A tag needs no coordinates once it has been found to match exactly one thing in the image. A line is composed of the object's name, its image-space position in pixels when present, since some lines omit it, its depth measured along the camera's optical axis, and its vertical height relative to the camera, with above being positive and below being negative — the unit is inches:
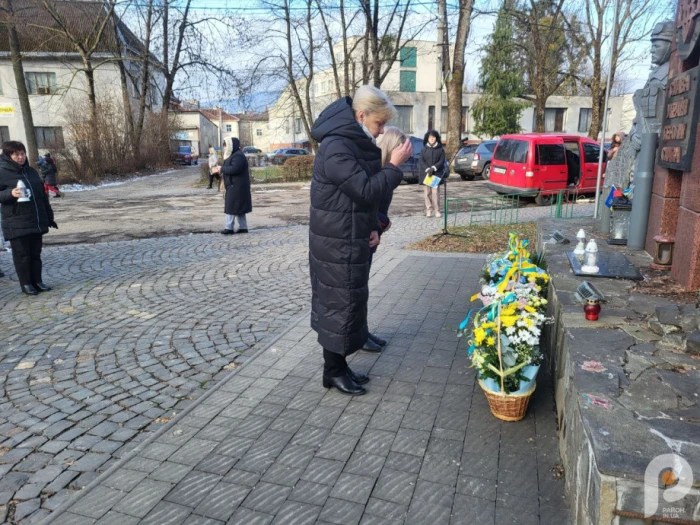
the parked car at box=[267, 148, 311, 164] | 1395.2 -41.5
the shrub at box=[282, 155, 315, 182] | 888.3 -49.2
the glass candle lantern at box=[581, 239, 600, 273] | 163.6 -39.1
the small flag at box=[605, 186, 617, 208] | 228.2 -28.1
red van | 526.6 -33.2
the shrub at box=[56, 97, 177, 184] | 976.2 -5.3
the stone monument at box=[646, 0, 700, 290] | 155.3 -10.9
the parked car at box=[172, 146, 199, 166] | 1494.8 -42.0
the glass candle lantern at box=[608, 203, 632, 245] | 219.9 -37.4
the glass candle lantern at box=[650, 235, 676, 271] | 172.2 -39.8
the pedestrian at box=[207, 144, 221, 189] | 699.4 -26.2
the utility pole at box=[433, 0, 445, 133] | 678.5 +133.6
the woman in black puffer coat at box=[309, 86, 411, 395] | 120.8 -14.8
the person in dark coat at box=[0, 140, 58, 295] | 237.1 -29.3
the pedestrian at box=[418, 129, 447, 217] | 439.8 -22.7
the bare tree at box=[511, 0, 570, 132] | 1126.4 +184.4
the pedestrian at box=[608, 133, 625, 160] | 450.0 -9.2
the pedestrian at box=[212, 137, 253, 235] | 373.7 -25.9
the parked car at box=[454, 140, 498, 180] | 809.5 -40.4
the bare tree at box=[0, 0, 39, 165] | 786.7 +78.4
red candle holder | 123.7 -40.9
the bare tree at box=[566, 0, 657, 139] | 1039.0 +181.0
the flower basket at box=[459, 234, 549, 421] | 119.2 -47.8
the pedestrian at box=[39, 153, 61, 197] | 734.5 -34.8
